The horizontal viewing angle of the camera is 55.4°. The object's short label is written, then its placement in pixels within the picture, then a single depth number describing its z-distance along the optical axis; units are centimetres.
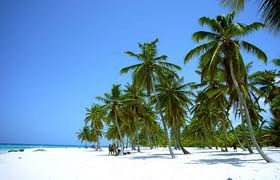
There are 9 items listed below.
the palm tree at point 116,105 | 3494
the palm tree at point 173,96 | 2994
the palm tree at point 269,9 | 714
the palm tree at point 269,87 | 3300
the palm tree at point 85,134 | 8788
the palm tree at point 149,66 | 2584
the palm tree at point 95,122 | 5635
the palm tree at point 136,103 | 3909
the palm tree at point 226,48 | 1778
